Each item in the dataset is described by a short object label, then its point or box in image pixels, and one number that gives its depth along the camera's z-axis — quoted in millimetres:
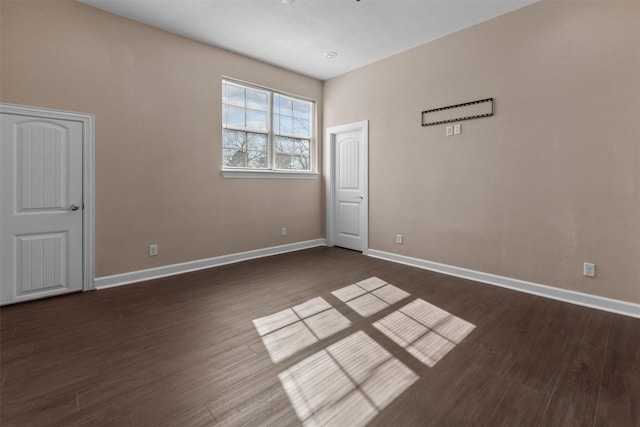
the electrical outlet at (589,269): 2894
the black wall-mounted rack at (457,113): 3561
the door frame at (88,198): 3250
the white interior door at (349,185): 4996
